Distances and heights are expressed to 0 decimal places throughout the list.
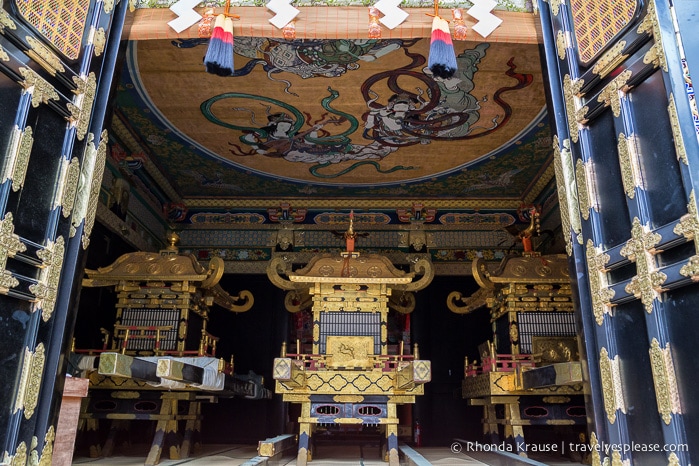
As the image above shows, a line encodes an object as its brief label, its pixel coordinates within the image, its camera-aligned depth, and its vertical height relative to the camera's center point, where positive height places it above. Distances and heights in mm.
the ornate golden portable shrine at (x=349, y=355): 5160 +418
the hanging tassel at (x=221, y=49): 3639 +2285
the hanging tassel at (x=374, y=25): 3855 +2591
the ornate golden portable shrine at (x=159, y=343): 5348 +539
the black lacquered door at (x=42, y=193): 2770 +1094
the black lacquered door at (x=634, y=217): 2512 +953
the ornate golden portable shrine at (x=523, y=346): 5500 +591
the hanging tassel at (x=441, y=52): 3625 +2268
